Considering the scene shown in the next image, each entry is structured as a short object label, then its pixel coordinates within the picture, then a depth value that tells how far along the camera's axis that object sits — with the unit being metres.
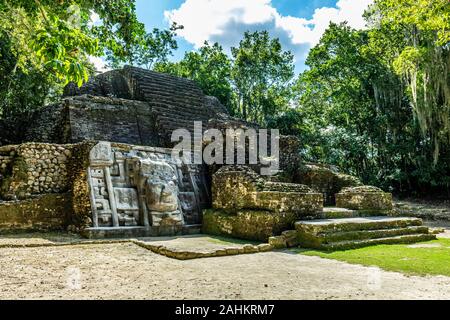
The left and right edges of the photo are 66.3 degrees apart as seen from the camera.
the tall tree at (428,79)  15.94
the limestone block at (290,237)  7.18
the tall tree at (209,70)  24.22
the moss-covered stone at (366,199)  9.66
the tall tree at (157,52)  28.11
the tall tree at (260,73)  25.38
